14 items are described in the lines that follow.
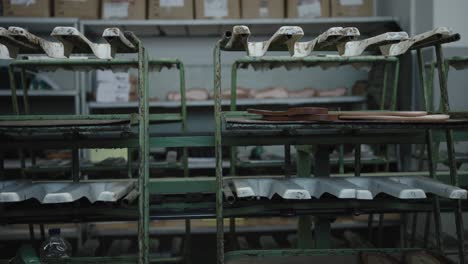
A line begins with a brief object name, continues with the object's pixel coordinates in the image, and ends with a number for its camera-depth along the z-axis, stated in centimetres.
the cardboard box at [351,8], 384
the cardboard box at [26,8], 362
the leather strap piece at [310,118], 154
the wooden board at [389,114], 162
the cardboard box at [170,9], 374
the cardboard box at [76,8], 372
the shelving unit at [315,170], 154
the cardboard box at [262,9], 380
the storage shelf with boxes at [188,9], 372
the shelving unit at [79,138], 147
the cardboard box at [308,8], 386
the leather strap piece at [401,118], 154
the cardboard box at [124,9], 375
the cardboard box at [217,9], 378
